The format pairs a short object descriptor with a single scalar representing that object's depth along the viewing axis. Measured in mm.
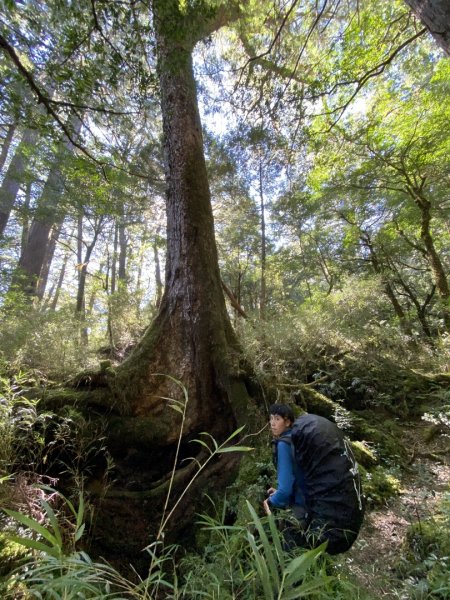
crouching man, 2004
